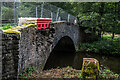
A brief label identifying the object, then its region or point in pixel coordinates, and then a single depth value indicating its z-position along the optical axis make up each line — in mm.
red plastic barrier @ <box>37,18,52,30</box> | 7327
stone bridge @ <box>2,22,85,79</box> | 4340
